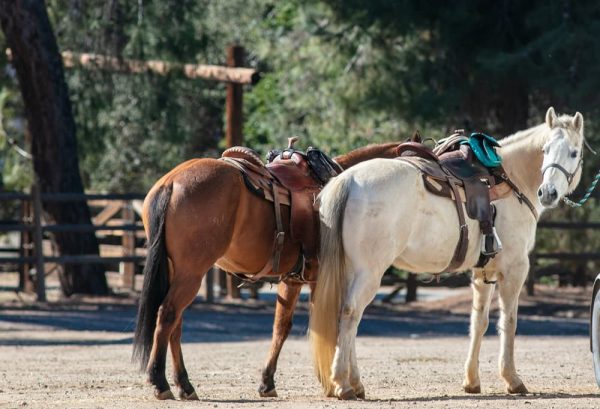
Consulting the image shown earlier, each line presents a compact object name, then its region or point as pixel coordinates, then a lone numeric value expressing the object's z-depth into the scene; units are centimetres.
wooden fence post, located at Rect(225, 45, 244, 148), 3794
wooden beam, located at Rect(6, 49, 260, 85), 4012
